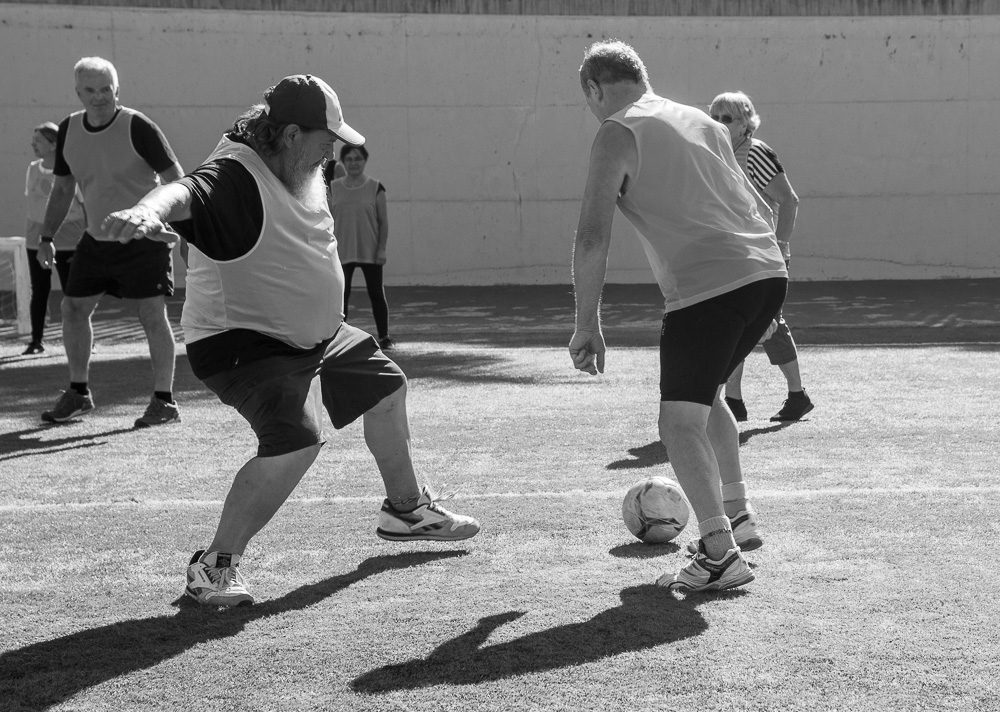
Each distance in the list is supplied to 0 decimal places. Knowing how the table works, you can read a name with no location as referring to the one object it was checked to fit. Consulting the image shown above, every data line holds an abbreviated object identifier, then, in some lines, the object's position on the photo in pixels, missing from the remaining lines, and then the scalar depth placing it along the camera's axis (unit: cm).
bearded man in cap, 818
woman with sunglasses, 1436
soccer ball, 963
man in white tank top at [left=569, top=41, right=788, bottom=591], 834
